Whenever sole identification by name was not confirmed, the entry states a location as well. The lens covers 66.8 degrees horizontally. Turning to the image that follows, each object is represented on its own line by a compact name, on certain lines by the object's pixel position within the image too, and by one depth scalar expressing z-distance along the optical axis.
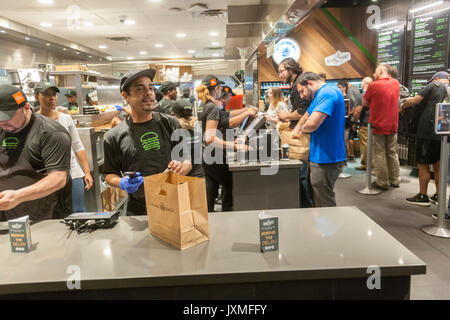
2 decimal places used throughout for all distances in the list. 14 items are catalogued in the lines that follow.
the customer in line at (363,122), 6.35
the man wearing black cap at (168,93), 4.58
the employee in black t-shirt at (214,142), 3.21
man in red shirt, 4.98
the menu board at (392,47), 6.95
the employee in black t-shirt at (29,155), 1.79
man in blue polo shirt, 2.81
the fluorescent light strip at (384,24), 7.10
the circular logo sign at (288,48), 8.40
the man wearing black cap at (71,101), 5.20
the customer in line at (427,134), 4.20
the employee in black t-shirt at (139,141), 2.00
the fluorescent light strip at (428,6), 5.86
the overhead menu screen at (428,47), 5.79
